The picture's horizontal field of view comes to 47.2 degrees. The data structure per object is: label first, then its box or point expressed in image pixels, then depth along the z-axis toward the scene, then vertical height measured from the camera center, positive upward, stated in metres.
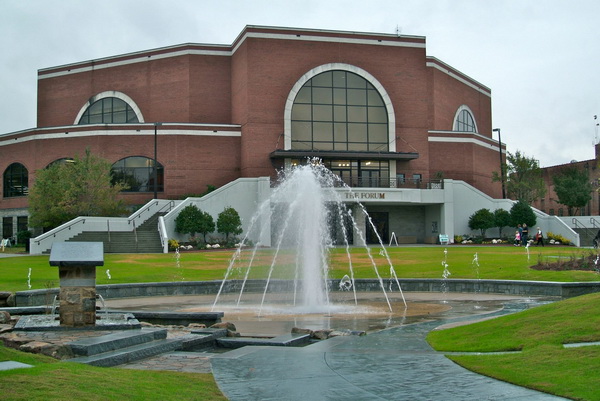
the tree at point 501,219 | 53.87 +1.98
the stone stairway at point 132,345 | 9.82 -1.56
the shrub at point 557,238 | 49.50 +0.44
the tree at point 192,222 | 46.59 +1.67
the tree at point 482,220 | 54.25 +1.92
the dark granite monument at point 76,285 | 12.70 -0.70
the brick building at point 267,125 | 54.72 +9.84
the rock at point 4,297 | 19.06 -1.38
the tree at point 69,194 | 43.47 +3.40
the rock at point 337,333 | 12.68 -1.64
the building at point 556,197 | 81.06 +6.19
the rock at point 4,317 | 14.16 -1.45
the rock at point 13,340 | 10.21 -1.41
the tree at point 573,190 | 72.81 +5.72
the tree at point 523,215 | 52.64 +2.23
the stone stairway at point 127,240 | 41.50 +0.43
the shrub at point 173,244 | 43.06 +0.15
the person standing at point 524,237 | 48.17 +0.51
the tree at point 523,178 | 61.42 +6.12
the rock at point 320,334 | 12.57 -1.63
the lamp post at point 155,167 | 50.38 +6.02
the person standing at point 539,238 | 45.50 +0.40
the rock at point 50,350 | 9.65 -1.45
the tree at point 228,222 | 48.12 +1.69
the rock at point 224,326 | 13.39 -1.56
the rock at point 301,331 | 12.74 -1.59
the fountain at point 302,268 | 19.73 -0.81
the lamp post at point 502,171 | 62.14 +6.73
